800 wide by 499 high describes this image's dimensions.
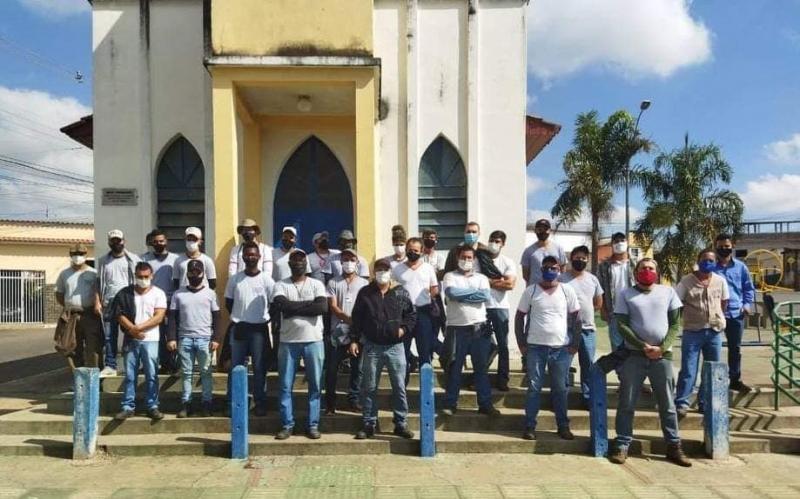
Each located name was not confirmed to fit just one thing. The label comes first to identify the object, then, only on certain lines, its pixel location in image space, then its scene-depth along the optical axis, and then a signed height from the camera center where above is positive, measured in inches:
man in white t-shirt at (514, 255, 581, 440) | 241.3 -36.7
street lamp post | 874.8 +102.6
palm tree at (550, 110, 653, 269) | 882.1 +125.2
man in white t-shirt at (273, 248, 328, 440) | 240.1 -35.9
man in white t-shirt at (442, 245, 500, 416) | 250.8 -31.7
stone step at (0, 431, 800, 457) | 239.1 -79.8
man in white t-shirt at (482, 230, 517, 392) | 270.4 -26.1
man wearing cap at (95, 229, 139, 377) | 285.0 -9.9
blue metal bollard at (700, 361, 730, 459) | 235.9 -67.4
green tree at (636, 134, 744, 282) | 812.0 +45.0
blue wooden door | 382.0 +35.3
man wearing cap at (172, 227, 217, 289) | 276.7 -5.7
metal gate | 941.2 -73.3
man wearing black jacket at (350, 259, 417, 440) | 237.1 -34.1
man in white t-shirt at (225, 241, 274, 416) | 252.2 -27.3
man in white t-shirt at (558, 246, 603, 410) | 252.5 -21.1
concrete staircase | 240.5 -78.0
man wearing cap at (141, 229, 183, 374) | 283.4 -8.5
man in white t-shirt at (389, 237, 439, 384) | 260.2 -17.9
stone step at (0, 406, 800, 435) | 254.2 -75.4
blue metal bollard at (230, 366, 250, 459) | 232.2 -63.9
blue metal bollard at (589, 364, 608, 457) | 234.4 -65.0
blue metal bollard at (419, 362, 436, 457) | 233.5 -65.3
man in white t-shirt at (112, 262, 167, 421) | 251.3 -32.7
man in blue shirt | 275.7 -19.9
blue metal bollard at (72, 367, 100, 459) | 235.6 -64.6
